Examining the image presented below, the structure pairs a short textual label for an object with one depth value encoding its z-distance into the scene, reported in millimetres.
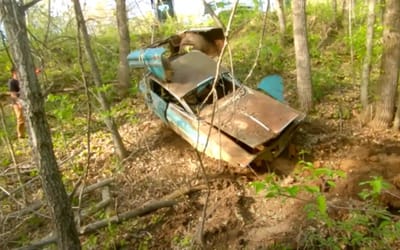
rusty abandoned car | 6012
